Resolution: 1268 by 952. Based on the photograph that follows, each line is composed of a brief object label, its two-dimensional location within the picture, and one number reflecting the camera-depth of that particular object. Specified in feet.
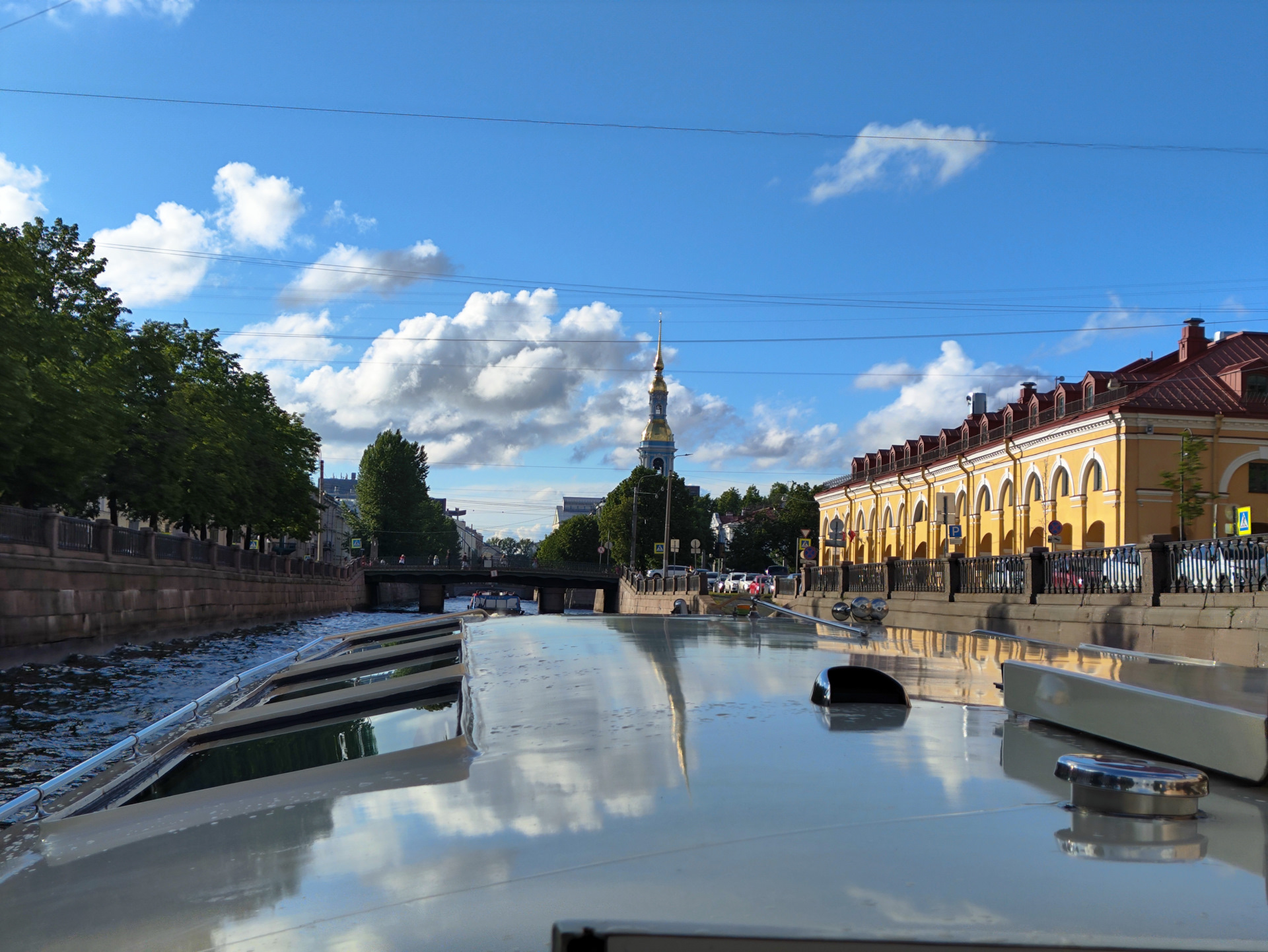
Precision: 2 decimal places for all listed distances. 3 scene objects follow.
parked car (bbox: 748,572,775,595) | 149.29
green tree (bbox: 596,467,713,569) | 279.49
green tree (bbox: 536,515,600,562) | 372.58
